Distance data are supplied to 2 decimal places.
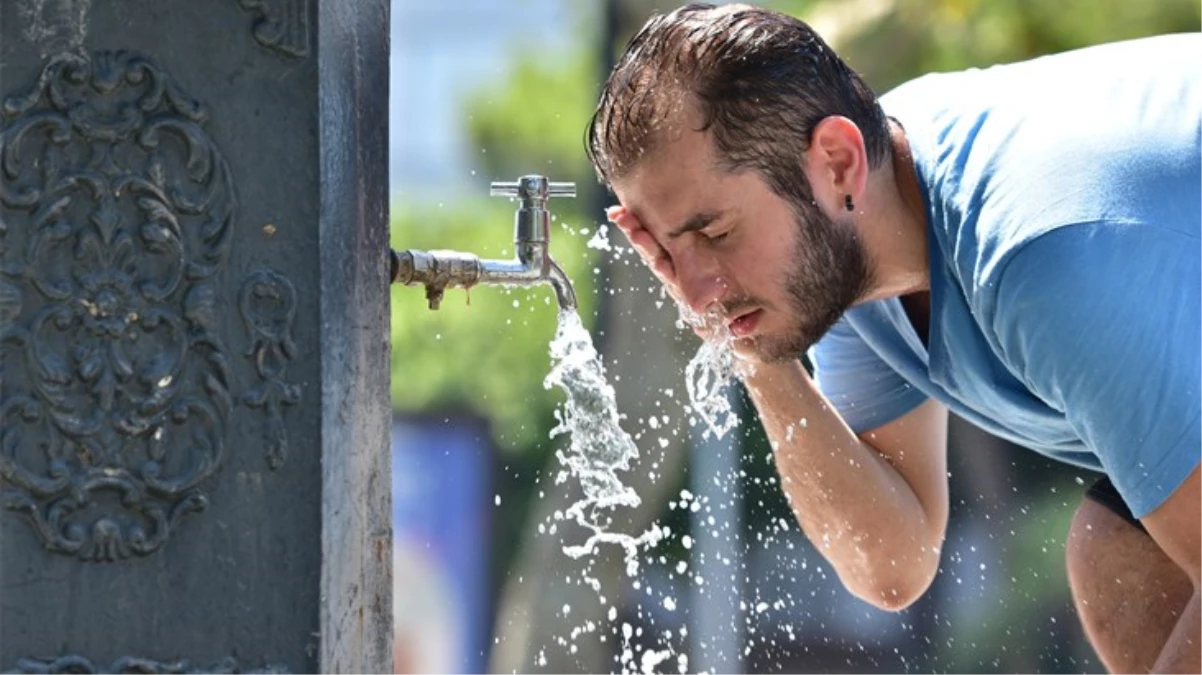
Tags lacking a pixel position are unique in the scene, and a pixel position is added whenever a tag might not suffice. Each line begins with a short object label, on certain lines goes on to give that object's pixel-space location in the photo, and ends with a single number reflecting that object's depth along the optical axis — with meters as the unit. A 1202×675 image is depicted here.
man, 4.62
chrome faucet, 5.14
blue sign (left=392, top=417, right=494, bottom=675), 15.09
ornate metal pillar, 4.31
